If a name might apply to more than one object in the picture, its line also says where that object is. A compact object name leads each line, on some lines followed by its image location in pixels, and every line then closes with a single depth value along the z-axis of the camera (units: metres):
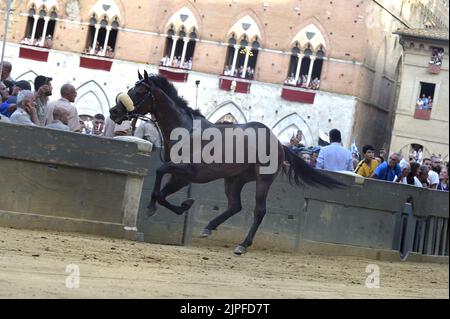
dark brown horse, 16.34
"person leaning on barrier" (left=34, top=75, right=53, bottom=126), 16.61
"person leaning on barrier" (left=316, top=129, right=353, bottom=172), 20.16
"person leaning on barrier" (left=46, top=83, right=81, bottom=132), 16.89
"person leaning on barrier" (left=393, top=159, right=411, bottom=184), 21.41
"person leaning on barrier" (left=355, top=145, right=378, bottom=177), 21.56
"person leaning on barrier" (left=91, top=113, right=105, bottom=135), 29.31
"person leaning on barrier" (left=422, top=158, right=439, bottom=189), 23.50
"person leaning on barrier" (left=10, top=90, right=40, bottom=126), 16.17
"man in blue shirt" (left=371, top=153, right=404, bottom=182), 21.14
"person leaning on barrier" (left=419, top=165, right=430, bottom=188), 22.41
